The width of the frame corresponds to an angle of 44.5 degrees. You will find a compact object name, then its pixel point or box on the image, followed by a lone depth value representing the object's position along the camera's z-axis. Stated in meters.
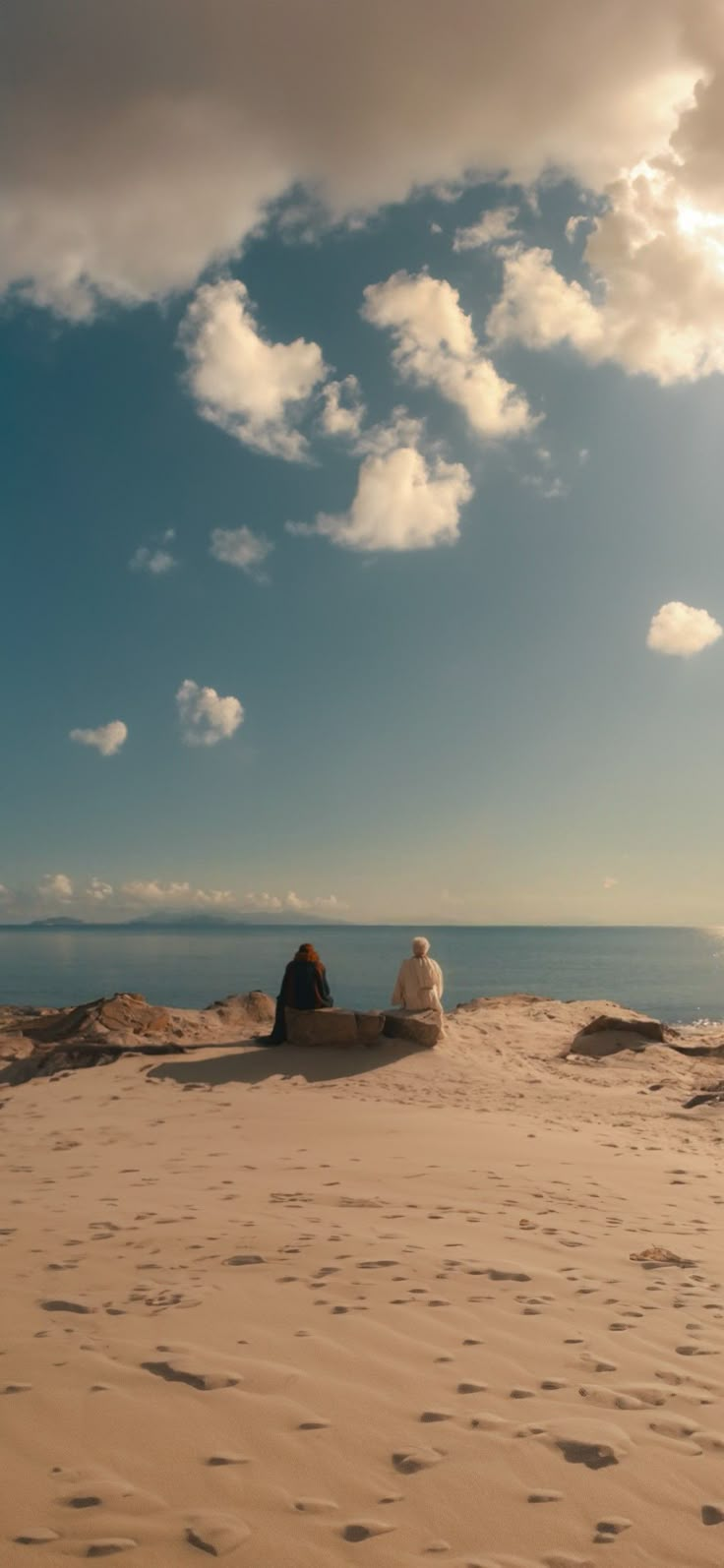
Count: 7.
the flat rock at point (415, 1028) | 15.46
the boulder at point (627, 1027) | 17.86
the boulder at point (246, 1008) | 20.83
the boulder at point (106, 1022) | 17.28
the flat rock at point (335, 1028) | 15.11
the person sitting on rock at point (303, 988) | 15.41
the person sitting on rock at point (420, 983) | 16.44
